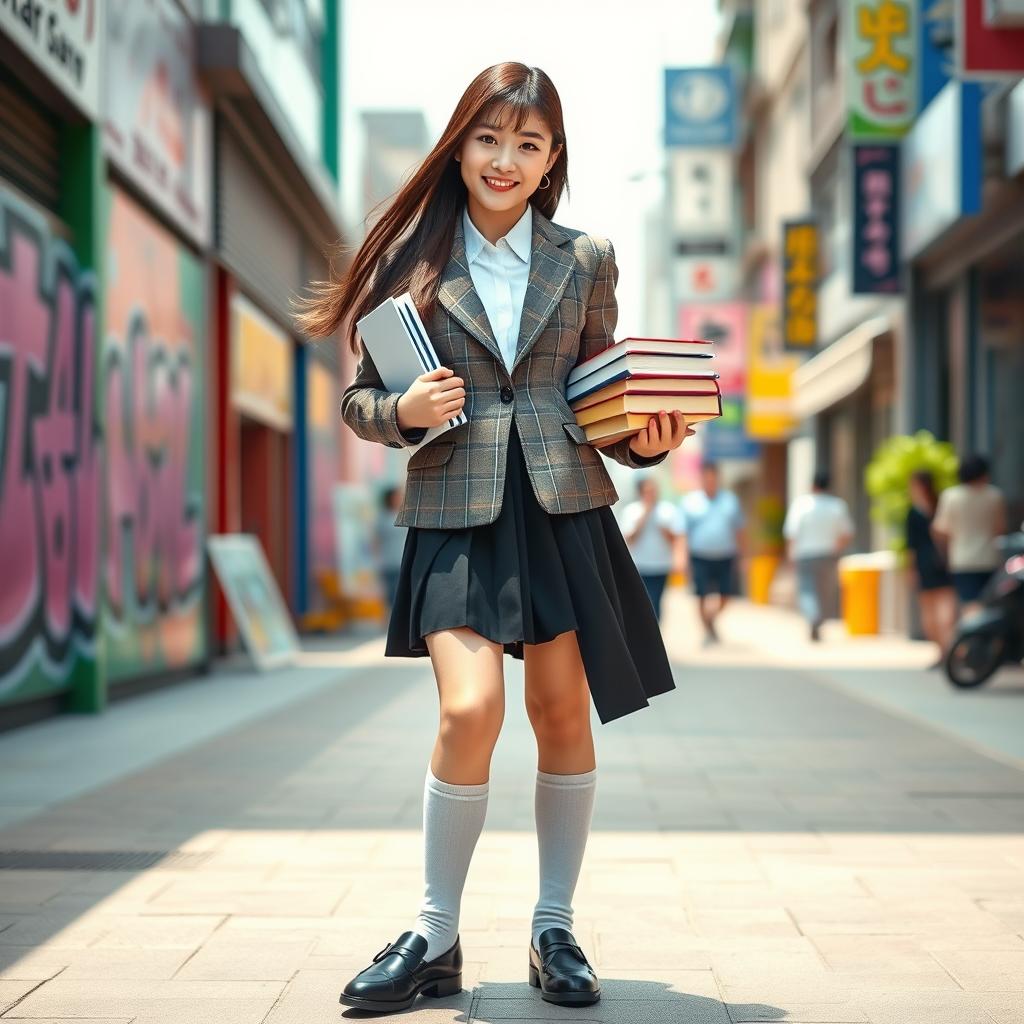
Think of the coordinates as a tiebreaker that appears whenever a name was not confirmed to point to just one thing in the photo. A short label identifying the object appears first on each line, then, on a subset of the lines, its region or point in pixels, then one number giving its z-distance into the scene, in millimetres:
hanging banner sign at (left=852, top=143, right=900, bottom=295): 16781
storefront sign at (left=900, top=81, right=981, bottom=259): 13070
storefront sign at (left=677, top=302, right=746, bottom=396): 31688
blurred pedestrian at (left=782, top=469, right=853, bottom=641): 16047
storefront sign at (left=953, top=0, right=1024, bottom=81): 9711
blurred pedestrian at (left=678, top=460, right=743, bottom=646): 15172
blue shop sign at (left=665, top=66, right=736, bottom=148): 31312
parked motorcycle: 10516
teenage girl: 3330
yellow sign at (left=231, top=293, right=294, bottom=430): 15031
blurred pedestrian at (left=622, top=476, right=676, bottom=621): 13516
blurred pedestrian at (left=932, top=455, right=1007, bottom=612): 11594
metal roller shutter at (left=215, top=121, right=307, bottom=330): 14281
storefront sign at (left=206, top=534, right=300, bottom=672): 13062
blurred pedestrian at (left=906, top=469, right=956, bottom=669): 12602
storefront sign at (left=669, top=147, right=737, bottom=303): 35875
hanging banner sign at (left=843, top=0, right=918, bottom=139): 15617
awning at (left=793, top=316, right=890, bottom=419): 18641
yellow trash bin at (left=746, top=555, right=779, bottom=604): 29031
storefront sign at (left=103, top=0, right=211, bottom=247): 10328
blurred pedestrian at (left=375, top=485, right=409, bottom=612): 18172
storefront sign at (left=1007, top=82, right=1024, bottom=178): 12430
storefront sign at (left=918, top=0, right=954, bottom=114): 15453
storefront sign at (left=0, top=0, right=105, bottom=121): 7961
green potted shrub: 14602
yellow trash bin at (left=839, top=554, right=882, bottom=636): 17703
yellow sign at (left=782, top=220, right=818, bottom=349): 23172
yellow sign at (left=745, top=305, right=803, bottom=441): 28078
